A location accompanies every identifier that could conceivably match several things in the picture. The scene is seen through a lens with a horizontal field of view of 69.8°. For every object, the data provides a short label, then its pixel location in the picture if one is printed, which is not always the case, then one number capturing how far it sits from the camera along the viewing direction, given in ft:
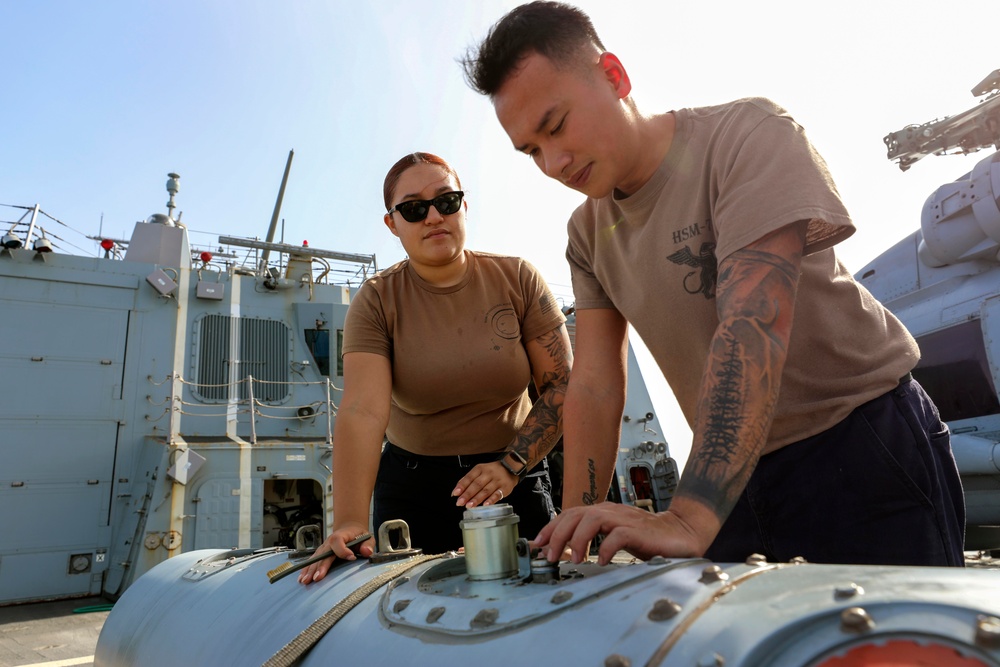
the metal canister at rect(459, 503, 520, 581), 4.08
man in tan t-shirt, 4.47
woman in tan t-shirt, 7.93
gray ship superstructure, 25.89
